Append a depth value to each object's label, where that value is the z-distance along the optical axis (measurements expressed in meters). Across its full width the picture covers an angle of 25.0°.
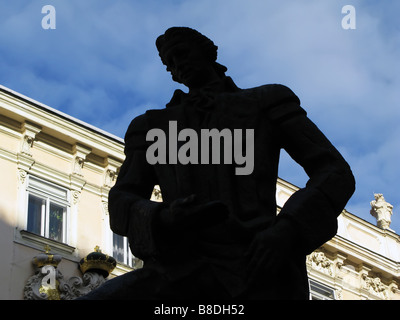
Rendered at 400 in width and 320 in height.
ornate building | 18.64
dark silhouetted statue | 3.64
